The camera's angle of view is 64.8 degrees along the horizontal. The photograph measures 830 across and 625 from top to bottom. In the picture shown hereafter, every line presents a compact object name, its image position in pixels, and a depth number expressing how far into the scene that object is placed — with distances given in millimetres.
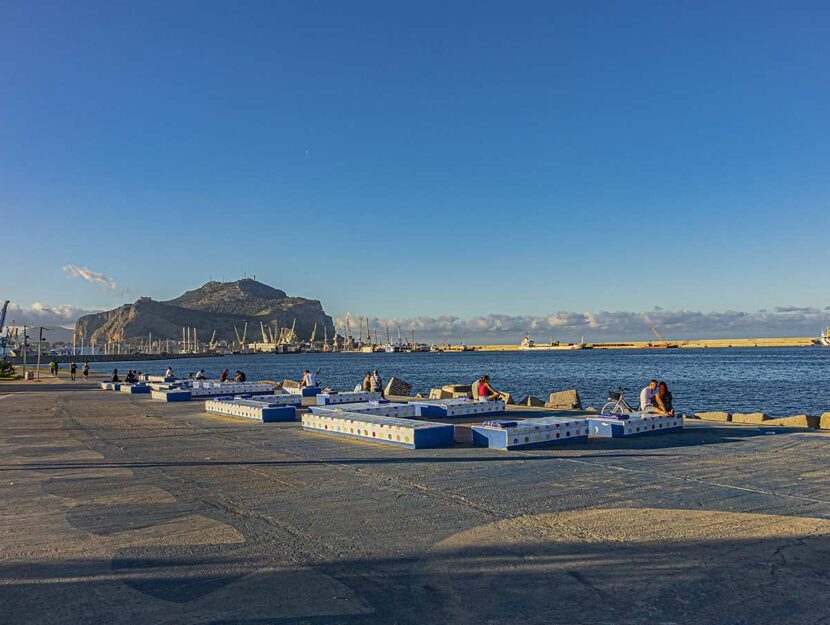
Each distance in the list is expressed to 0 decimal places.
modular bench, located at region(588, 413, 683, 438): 15461
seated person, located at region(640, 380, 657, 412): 18688
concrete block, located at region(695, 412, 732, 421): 21547
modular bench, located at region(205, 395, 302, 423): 20172
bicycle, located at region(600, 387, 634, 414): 18569
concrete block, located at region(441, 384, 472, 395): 28270
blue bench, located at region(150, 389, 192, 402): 28719
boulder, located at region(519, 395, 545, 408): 26503
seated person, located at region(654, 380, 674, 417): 17844
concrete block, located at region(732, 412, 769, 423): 20489
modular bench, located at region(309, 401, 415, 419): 18969
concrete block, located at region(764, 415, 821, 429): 20250
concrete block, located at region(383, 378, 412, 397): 33622
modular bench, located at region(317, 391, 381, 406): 23734
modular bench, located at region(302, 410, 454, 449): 14023
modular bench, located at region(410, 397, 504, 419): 19562
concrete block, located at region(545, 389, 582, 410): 26891
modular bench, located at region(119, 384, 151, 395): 34719
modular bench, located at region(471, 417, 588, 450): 13665
